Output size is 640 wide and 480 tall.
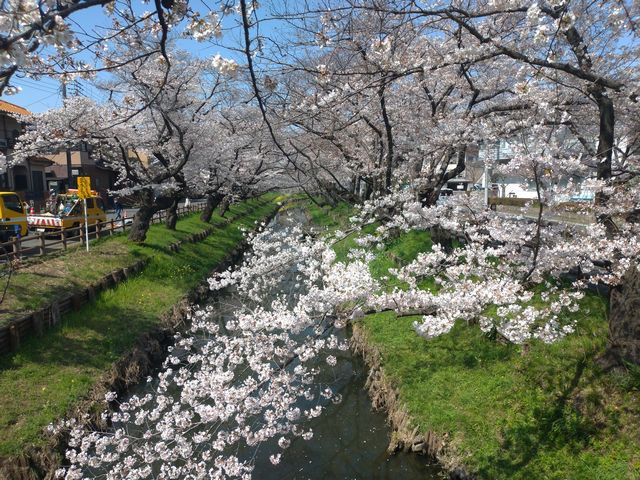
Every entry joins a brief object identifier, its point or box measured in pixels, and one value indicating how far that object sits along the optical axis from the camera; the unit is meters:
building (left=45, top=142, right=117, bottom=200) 37.84
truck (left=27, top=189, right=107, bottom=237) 19.70
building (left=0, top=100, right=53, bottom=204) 28.17
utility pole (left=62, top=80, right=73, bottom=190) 33.81
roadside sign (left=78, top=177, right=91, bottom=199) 14.73
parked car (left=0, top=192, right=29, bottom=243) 16.41
